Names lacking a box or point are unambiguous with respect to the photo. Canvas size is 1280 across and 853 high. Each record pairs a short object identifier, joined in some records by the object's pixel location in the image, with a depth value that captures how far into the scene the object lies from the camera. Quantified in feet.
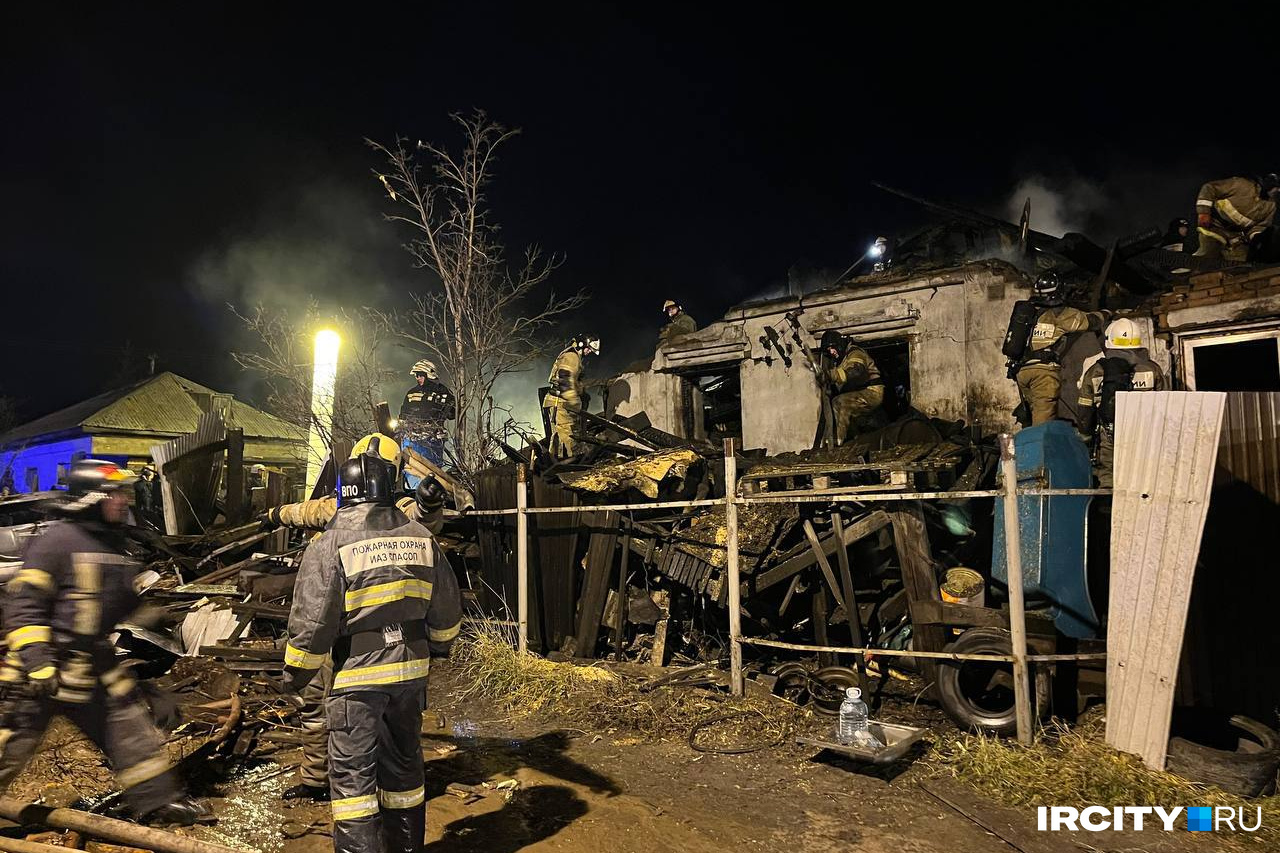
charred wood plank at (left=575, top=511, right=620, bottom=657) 27.04
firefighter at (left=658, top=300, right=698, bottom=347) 43.55
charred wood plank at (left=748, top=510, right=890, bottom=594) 22.67
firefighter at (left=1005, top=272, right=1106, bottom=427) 27.58
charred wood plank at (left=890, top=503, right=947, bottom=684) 20.11
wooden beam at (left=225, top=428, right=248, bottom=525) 44.01
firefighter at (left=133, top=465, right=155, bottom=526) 49.78
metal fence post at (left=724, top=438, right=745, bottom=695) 21.36
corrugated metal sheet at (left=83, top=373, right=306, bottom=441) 90.74
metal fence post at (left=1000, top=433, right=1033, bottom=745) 16.66
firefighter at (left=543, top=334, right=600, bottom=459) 37.07
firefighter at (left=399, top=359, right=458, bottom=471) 37.52
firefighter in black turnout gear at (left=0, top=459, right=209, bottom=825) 13.14
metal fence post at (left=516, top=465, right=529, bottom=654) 26.91
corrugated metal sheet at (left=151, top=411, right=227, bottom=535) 44.14
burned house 34.27
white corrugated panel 15.25
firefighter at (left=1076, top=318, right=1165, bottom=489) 24.90
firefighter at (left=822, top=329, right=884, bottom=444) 34.60
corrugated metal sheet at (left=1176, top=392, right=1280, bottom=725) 15.89
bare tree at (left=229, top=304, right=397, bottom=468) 42.57
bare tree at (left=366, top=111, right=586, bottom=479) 40.75
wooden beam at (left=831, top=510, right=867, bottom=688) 20.61
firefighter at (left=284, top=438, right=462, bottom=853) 11.74
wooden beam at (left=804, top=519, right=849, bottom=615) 22.31
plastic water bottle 16.93
